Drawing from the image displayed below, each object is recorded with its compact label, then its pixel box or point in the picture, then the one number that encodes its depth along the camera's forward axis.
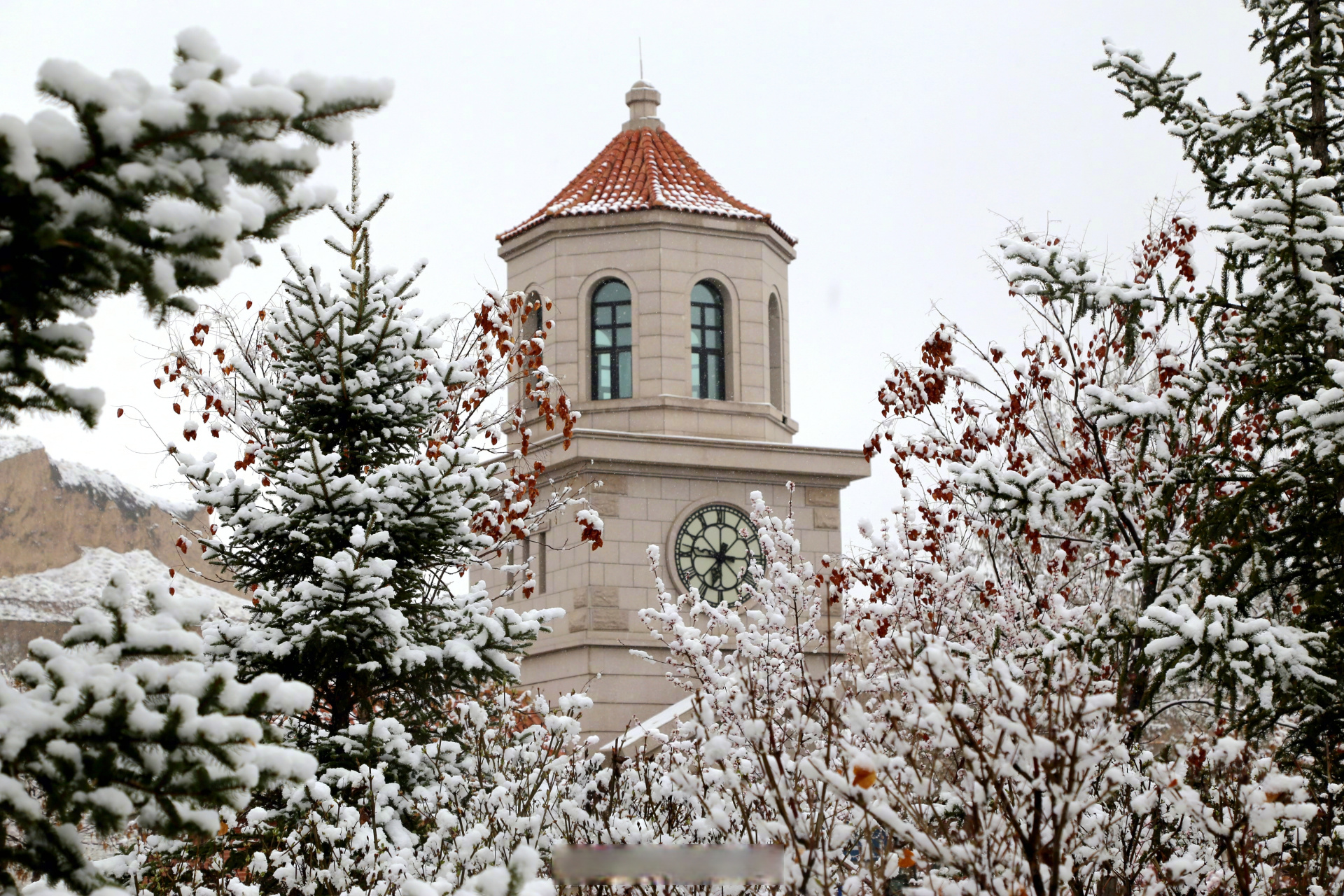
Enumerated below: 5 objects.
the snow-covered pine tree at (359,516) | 17.00
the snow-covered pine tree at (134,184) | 5.80
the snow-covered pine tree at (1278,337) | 15.20
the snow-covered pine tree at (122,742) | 6.08
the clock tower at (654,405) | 40.50
